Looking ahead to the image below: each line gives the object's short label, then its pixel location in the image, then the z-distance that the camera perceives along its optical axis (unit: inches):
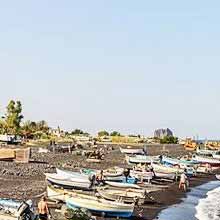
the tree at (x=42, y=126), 5666.3
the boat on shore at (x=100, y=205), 1468.5
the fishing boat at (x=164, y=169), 2651.1
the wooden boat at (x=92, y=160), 3216.3
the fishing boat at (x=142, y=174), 2304.4
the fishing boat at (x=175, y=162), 3132.9
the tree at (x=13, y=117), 5027.1
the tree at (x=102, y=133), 6872.1
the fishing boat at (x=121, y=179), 2034.9
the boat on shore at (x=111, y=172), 2087.1
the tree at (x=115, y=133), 7016.2
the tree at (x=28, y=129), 5167.3
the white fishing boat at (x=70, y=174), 1894.7
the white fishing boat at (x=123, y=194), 1610.7
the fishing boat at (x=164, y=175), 2602.4
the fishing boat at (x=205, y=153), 4463.6
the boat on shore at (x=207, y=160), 3831.2
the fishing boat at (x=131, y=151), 4077.3
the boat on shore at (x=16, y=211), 1134.6
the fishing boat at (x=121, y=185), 1808.6
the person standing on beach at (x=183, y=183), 2407.7
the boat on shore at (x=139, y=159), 3110.7
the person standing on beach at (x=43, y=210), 1221.1
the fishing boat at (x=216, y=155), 4155.0
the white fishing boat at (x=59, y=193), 1532.1
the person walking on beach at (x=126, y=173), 2103.8
